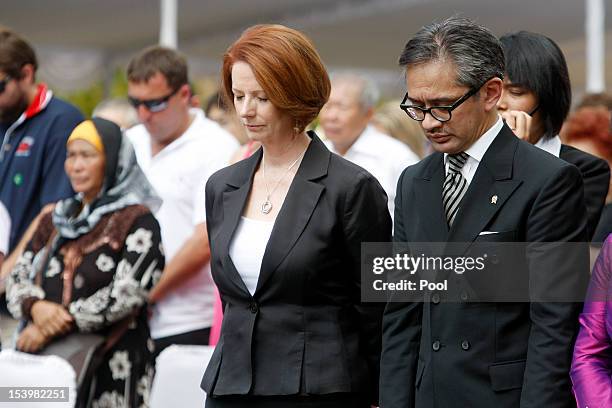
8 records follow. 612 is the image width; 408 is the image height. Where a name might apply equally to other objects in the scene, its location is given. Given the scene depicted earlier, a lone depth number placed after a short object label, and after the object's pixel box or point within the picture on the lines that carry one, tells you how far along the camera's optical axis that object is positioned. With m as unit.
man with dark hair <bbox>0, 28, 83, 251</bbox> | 10.88
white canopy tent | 29.62
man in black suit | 5.43
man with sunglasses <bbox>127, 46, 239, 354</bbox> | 9.98
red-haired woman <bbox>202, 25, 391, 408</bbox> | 6.18
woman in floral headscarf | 9.03
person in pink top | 5.30
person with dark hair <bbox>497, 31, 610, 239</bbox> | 7.03
